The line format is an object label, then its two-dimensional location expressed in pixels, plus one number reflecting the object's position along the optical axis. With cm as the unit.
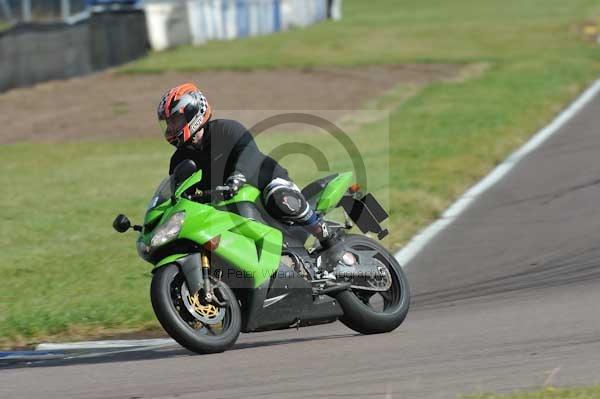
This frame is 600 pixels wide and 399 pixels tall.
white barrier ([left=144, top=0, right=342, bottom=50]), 6737
